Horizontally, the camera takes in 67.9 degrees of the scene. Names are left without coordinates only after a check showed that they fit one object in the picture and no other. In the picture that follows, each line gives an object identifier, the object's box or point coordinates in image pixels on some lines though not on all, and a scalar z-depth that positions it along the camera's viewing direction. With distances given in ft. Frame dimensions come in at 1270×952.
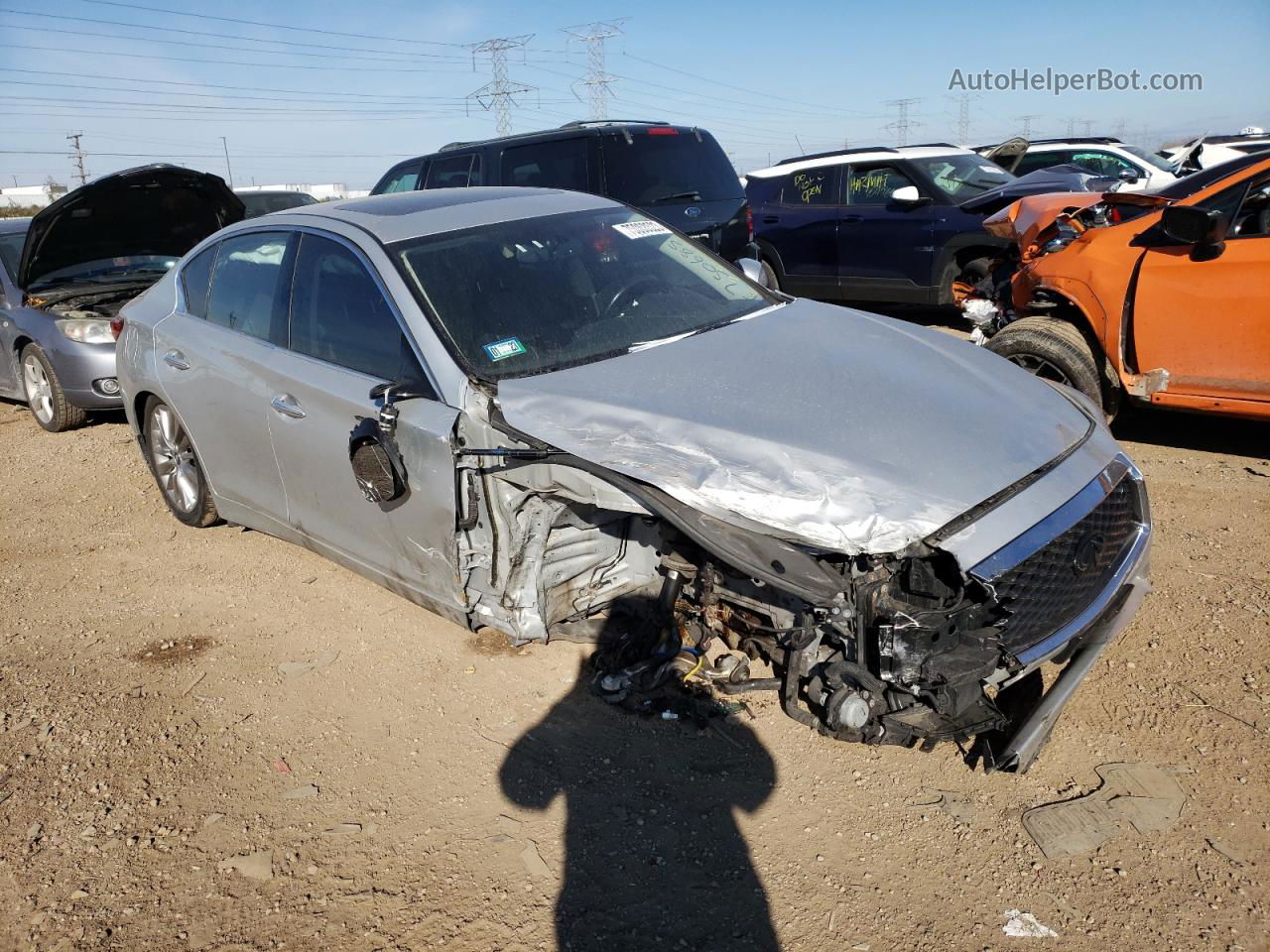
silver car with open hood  23.57
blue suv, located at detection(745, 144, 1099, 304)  29.68
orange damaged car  15.79
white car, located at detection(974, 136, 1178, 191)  38.01
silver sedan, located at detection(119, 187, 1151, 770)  8.68
